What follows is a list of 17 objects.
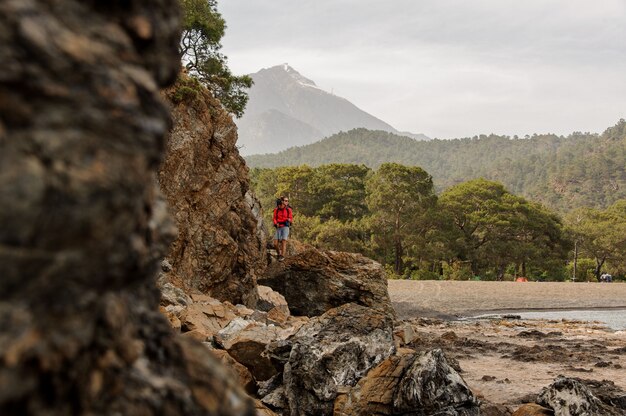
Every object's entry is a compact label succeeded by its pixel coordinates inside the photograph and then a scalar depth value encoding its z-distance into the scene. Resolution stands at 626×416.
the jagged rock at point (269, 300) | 16.05
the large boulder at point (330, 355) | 7.06
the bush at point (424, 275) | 43.28
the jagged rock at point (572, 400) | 7.08
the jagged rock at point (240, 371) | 7.68
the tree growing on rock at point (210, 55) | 20.69
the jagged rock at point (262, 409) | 6.34
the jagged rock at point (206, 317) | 9.95
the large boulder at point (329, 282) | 14.73
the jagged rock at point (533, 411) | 7.32
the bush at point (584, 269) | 50.47
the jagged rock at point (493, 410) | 7.83
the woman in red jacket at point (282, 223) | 17.23
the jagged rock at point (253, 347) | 8.45
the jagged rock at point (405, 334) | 13.22
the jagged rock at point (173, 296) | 10.96
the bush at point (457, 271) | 44.50
